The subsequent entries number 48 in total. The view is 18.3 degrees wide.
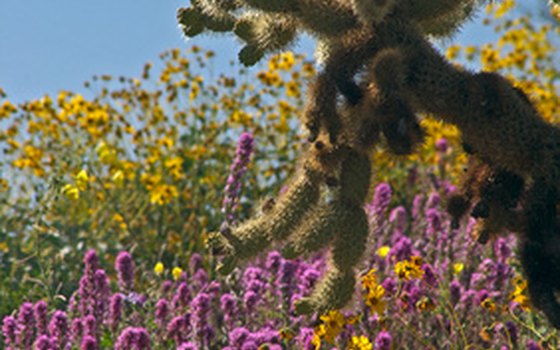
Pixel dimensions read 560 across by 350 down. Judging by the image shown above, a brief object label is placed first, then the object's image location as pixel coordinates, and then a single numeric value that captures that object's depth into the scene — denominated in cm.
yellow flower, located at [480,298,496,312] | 705
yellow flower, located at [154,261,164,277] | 954
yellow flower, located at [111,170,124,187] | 1232
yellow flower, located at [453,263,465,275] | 896
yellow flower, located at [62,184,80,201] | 1026
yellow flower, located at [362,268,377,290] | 669
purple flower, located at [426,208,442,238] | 981
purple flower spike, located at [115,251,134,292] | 882
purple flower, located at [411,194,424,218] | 1237
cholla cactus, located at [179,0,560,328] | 500
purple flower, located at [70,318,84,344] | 771
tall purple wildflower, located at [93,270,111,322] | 807
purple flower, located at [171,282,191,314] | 828
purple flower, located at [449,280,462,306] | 830
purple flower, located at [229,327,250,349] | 684
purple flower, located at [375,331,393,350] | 658
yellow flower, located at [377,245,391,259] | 901
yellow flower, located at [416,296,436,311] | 686
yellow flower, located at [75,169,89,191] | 1067
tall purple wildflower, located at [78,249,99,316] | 807
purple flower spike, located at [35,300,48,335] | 769
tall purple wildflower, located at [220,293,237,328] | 796
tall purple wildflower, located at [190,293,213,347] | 746
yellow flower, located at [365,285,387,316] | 664
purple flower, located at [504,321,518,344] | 735
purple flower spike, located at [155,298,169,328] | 808
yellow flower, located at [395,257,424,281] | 678
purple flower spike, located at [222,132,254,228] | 935
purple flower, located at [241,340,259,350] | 667
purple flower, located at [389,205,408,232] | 1162
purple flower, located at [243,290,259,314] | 791
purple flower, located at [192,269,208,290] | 958
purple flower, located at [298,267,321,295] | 754
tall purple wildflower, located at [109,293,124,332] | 795
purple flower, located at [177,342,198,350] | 678
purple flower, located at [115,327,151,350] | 696
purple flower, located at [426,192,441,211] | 1111
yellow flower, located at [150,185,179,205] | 1372
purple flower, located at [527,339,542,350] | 677
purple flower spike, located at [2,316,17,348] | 769
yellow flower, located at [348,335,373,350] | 637
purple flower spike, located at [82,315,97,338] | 754
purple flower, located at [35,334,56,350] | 693
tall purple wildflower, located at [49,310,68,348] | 739
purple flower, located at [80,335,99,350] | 694
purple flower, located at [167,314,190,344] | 769
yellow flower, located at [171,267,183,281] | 927
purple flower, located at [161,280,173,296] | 938
